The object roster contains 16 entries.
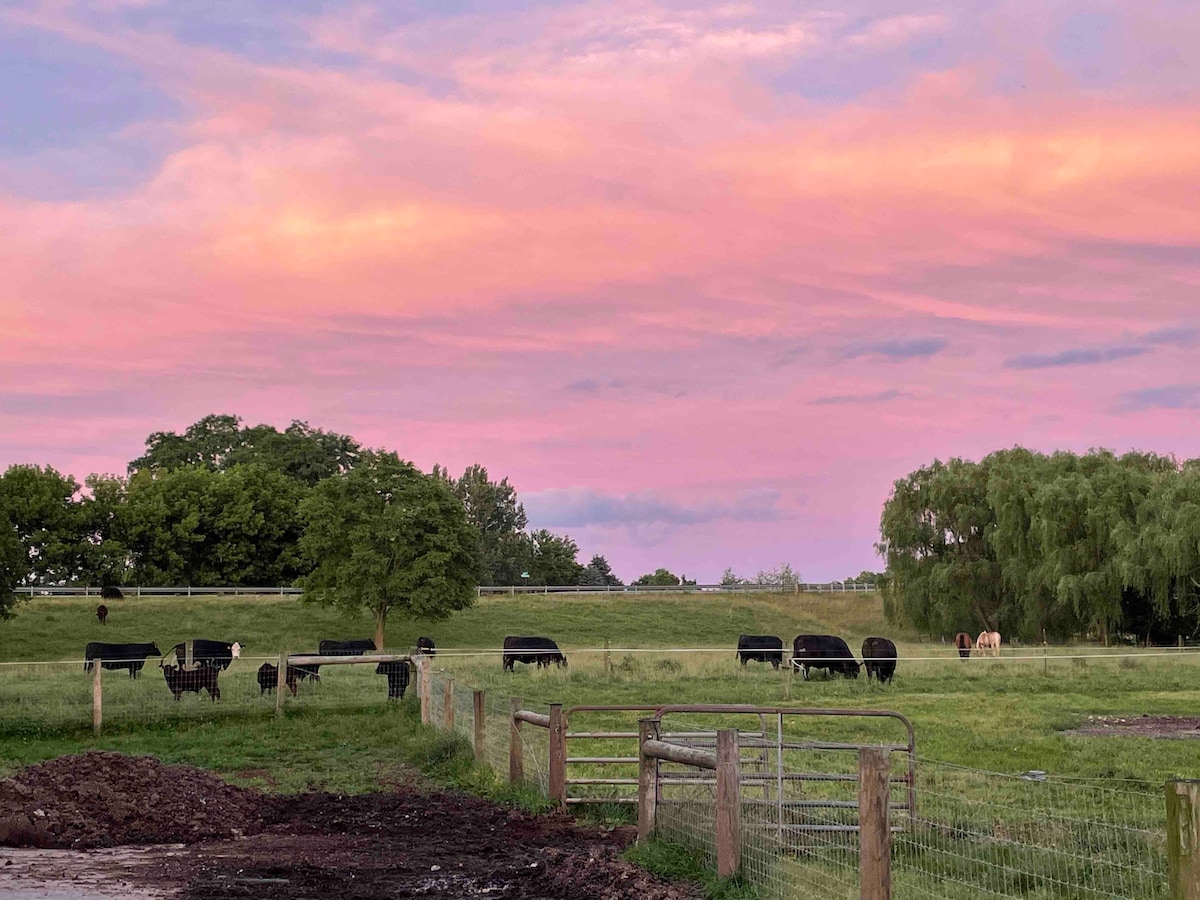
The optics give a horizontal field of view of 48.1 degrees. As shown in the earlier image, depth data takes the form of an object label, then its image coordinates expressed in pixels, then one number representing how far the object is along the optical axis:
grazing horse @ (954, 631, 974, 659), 44.71
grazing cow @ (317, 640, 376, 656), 36.88
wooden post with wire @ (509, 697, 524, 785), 13.98
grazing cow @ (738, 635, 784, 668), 37.19
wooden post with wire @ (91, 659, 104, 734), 21.16
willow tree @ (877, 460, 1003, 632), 58.22
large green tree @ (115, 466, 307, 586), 80.69
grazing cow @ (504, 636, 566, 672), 35.22
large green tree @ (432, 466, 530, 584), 112.06
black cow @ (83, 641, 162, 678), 34.00
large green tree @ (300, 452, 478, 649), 56.75
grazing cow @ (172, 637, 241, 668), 32.72
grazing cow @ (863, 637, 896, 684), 31.31
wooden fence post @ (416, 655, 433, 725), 20.80
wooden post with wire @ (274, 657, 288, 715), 22.51
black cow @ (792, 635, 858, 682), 32.66
